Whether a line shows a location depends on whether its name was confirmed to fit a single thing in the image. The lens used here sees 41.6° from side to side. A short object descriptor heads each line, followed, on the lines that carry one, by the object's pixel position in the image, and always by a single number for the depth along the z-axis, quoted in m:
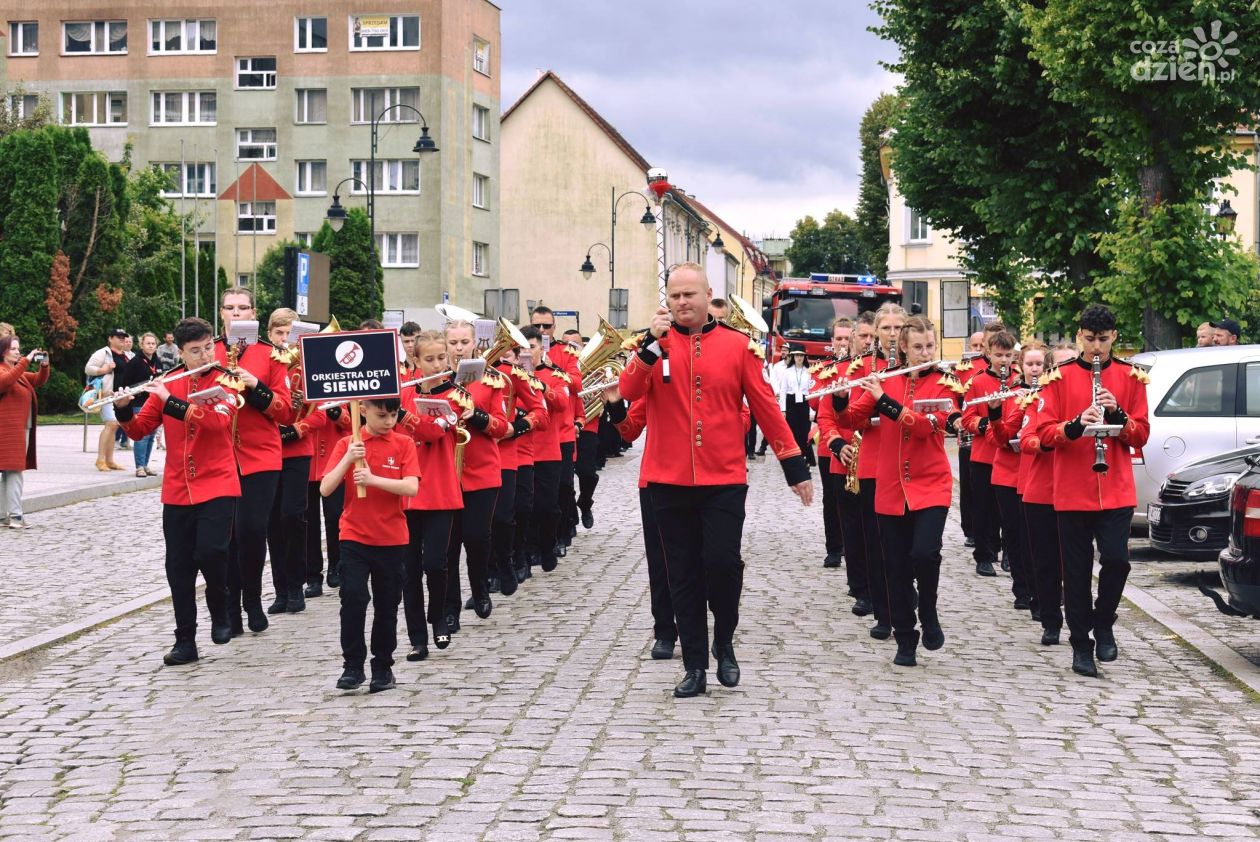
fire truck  39.53
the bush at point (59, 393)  41.06
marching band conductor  8.16
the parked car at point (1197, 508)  13.55
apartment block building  61.56
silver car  15.20
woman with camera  16.83
